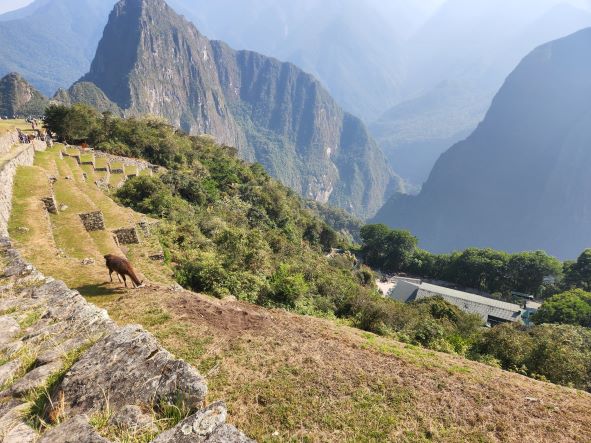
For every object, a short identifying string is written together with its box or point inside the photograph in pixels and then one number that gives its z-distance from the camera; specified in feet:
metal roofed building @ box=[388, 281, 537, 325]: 159.02
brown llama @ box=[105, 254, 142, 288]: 30.91
